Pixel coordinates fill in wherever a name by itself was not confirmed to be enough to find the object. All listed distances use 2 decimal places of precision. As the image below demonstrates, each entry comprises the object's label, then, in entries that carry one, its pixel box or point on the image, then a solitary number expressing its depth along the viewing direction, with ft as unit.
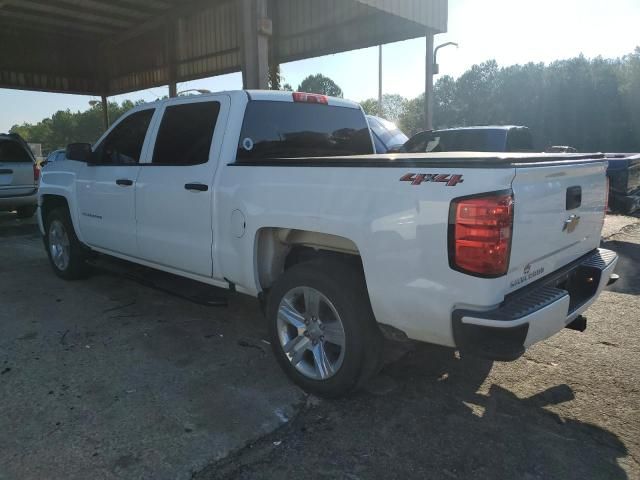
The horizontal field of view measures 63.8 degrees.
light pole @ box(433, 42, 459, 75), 41.27
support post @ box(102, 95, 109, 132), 68.37
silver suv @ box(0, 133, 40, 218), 34.81
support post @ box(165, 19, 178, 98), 52.08
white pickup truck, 8.17
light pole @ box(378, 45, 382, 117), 104.27
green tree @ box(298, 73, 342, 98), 275.59
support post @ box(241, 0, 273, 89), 29.50
